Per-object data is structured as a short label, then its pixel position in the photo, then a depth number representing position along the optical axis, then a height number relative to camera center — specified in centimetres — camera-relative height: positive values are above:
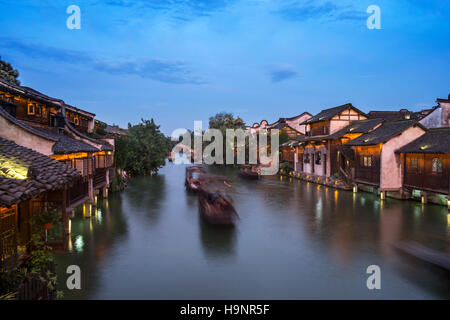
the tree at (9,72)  3569 +1071
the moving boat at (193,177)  3534 -214
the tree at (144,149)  4919 +162
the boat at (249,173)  4797 -214
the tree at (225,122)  7544 +905
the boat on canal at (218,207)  2023 -313
